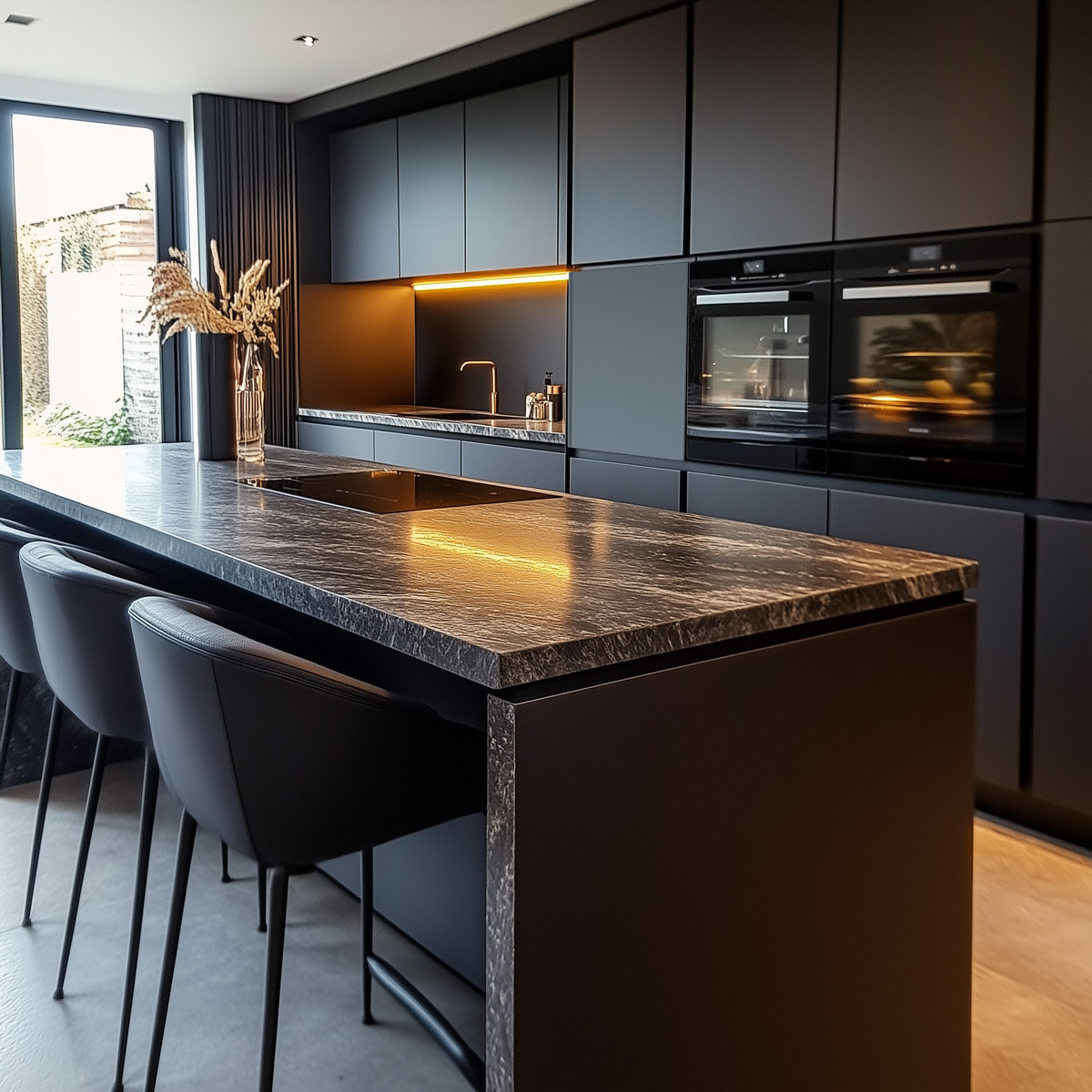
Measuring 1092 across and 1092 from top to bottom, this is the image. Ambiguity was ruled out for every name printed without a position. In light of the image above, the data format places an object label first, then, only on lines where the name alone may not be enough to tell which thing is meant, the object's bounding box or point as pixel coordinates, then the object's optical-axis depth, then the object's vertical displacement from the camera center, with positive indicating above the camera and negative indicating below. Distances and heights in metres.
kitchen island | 1.33 -0.47
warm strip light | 5.54 +0.66
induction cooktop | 2.59 -0.19
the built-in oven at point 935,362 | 3.11 +0.14
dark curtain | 5.96 +1.09
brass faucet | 5.89 +0.23
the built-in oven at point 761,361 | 3.69 +0.17
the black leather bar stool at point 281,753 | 1.47 -0.44
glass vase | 3.55 +0.01
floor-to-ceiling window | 5.87 +0.71
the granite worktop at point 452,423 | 4.89 -0.05
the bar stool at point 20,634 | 2.43 -0.48
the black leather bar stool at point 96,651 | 1.94 -0.40
